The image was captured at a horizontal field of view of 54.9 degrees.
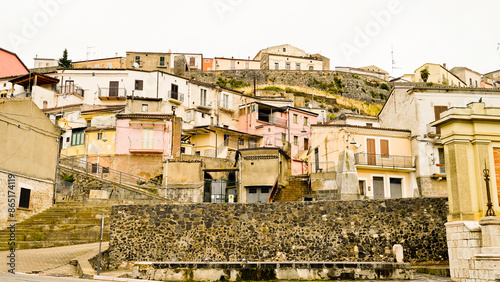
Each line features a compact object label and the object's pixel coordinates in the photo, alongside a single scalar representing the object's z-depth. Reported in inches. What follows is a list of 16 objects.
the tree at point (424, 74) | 2586.1
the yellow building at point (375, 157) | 1380.4
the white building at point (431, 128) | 1387.8
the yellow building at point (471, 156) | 668.7
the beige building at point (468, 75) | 3367.1
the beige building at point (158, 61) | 2822.3
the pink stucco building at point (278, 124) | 2185.0
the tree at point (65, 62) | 3109.7
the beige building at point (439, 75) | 2982.3
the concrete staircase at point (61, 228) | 903.7
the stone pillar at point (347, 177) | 1250.0
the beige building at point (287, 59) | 3314.5
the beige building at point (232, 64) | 3329.0
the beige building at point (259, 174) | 1422.2
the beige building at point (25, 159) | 1013.8
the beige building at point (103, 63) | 3037.4
